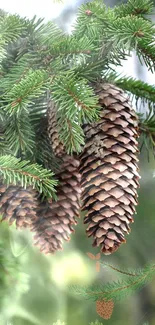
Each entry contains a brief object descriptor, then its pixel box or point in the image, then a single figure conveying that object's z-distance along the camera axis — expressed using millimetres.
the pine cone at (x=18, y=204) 719
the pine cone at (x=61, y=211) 749
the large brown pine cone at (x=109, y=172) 712
